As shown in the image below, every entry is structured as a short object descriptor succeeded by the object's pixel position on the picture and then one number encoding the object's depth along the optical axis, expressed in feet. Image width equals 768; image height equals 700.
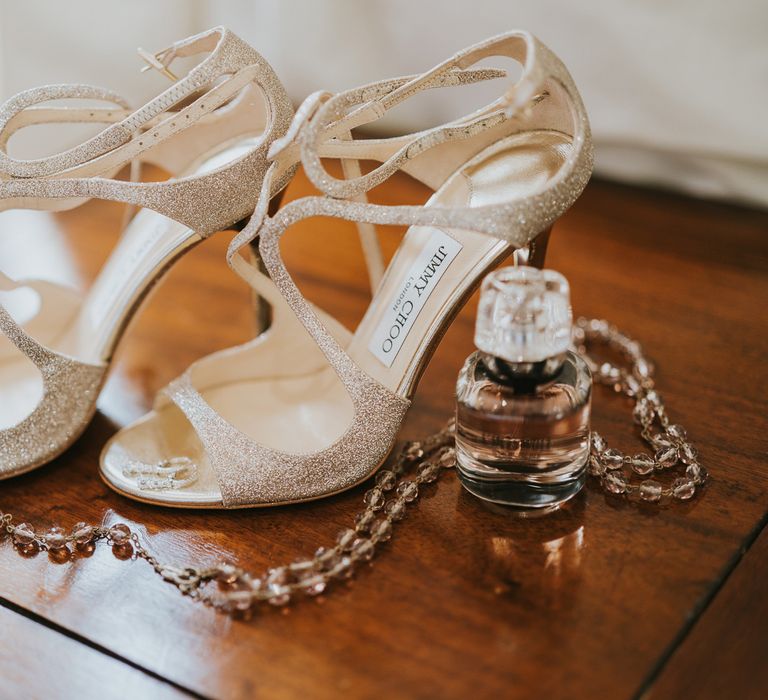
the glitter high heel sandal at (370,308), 2.13
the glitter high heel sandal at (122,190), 2.41
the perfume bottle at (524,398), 2.01
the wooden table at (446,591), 1.81
